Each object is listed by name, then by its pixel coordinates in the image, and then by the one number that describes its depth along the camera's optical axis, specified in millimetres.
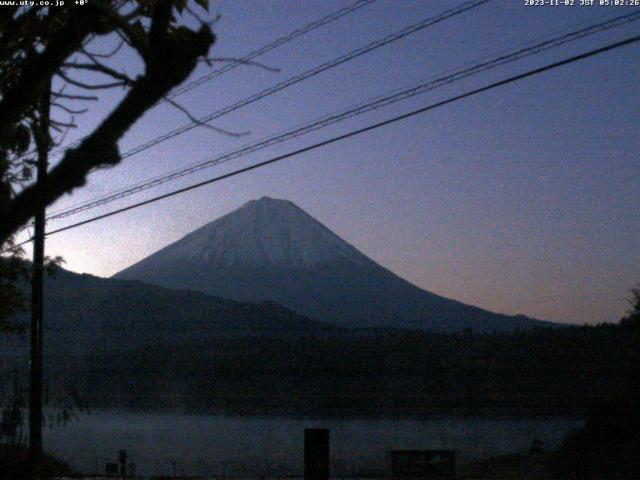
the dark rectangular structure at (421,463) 18312
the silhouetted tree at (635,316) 27217
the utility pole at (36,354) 18625
